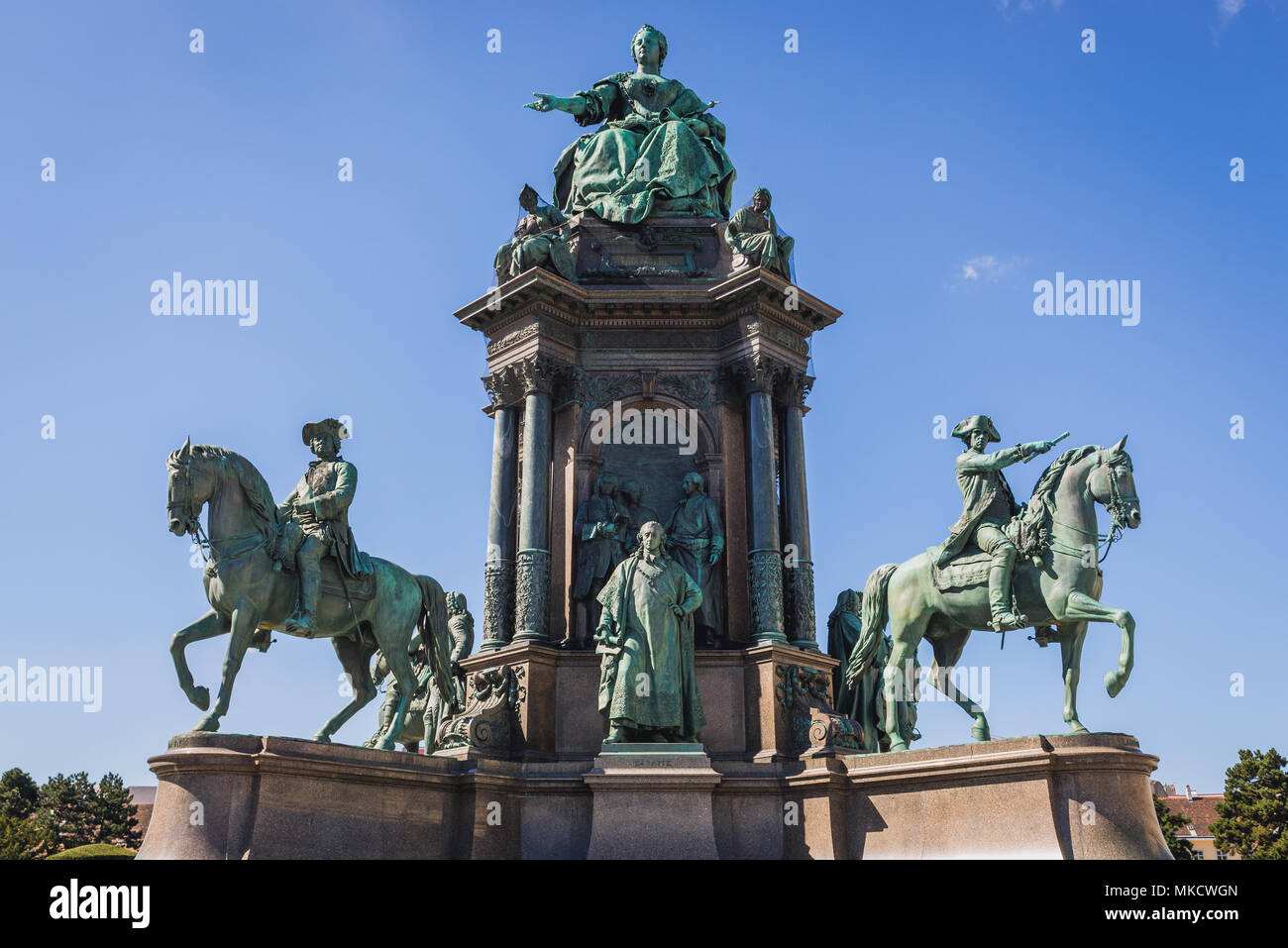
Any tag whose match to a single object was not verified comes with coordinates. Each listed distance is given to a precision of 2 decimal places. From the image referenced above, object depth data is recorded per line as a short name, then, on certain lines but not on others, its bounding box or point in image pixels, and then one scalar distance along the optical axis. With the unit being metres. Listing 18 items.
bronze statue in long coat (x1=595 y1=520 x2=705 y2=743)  15.98
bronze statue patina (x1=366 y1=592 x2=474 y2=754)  19.11
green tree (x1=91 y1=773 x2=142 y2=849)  54.31
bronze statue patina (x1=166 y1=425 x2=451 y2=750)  15.26
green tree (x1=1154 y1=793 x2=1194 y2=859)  49.78
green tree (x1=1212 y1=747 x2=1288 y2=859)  49.16
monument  14.62
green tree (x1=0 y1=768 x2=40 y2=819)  54.72
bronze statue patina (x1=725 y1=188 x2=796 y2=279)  19.34
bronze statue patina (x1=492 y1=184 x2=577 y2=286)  19.39
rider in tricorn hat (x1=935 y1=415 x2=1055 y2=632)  15.65
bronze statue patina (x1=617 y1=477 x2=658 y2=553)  19.03
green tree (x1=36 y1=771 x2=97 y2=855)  54.31
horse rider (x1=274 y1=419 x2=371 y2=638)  15.98
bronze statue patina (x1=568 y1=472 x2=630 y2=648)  18.38
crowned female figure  20.69
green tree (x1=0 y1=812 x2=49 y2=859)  42.16
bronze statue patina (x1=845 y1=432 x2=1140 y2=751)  15.13
